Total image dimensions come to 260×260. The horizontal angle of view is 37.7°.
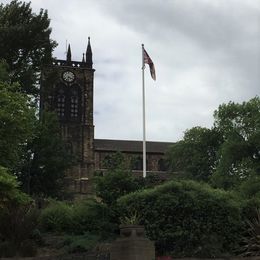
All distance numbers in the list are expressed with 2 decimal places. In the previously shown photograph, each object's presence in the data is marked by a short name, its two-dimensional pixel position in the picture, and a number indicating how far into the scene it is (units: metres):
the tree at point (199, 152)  41.86
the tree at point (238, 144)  34.63
